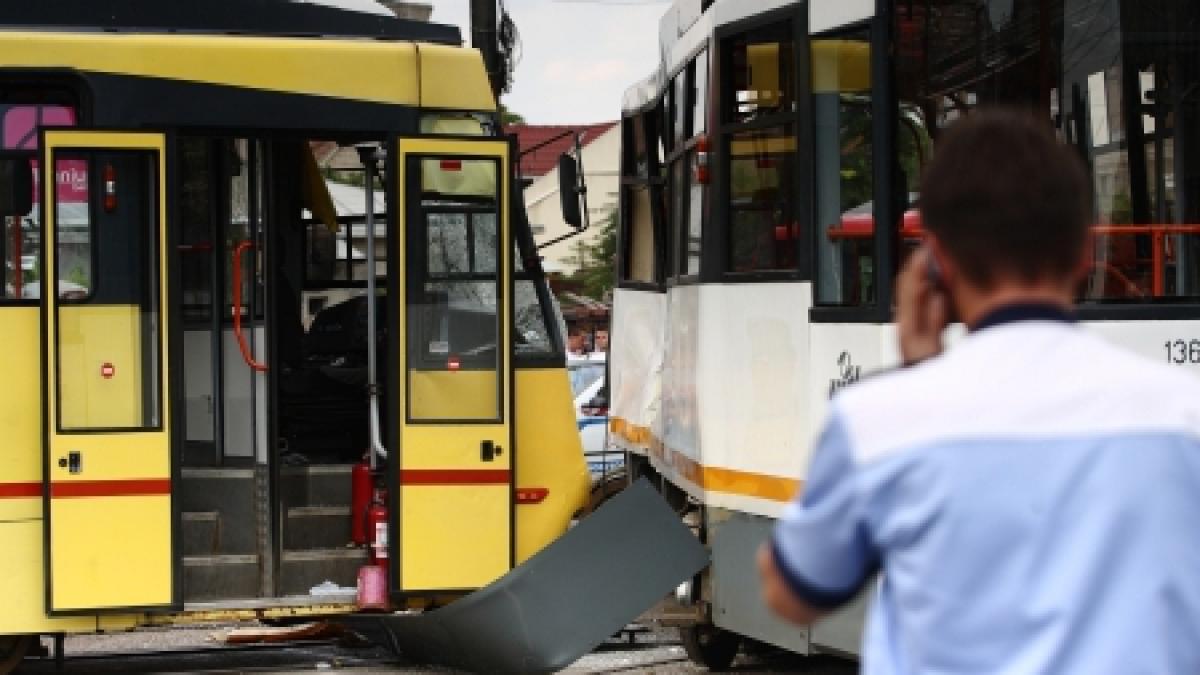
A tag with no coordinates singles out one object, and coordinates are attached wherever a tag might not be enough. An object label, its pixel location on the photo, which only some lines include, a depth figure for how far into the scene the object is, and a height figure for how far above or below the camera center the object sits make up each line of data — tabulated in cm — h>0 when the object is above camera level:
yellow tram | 988 +28
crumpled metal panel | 1002 -95
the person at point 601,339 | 3411 +77
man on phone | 262 -12
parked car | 2034 -18
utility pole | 1681 +277
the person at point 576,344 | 2845 +61
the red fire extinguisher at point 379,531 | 1032 -67
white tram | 862 +78
